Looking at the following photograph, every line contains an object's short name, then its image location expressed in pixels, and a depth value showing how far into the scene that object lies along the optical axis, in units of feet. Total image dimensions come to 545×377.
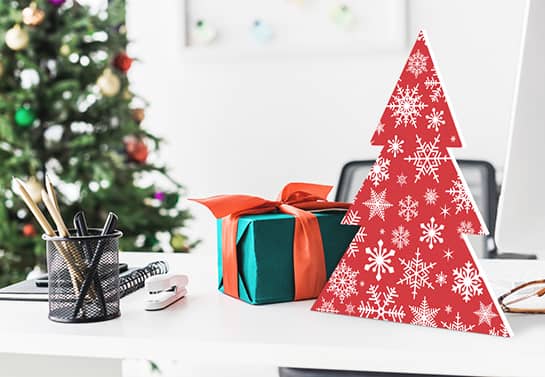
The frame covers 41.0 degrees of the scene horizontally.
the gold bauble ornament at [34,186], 8.41
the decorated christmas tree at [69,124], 8.55
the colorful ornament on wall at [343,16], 10.89
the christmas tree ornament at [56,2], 8.80
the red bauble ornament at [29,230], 8.52
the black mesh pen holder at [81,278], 3.26
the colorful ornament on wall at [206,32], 11.28
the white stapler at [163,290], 3.54
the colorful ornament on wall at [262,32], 11.12
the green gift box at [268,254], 3.59
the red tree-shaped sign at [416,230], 3.09
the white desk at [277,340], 2.76
